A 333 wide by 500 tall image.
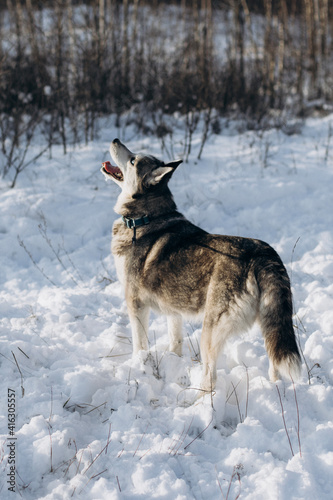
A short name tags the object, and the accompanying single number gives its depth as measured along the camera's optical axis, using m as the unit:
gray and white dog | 2.63
